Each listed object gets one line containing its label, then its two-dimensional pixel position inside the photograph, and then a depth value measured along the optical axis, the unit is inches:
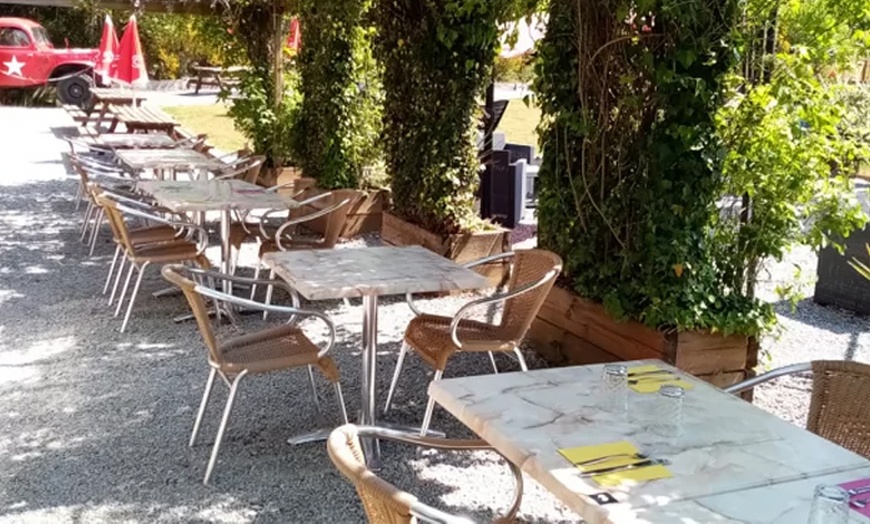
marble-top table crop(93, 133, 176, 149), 338.0
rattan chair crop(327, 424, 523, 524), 60.6
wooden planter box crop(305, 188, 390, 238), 295.3
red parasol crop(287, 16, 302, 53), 378.0
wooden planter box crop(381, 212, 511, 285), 235.0
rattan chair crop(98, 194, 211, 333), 190.7
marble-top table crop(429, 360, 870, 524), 65.5
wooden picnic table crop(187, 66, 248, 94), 849.5
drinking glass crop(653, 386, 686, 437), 76.5
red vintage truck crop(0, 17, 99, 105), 725.3
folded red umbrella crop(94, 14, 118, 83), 467.8
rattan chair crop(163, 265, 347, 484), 124.2
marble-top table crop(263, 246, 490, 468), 128.4
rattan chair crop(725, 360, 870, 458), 92.7
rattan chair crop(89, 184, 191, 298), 209.7
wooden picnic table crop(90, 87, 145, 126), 535.2
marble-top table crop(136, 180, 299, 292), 197.0
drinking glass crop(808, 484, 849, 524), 55.1
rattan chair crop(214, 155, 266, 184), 268.9
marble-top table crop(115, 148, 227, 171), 272.1
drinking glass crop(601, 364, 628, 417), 81.4
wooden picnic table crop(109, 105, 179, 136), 440.1
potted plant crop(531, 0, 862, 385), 139.6
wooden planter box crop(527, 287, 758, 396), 149.2
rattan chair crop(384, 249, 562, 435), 136.7
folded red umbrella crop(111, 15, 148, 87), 411.5
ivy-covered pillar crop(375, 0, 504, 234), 229.0
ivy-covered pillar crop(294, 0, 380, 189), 307.4
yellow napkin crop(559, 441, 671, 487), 66.7
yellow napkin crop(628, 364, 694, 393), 87.5
